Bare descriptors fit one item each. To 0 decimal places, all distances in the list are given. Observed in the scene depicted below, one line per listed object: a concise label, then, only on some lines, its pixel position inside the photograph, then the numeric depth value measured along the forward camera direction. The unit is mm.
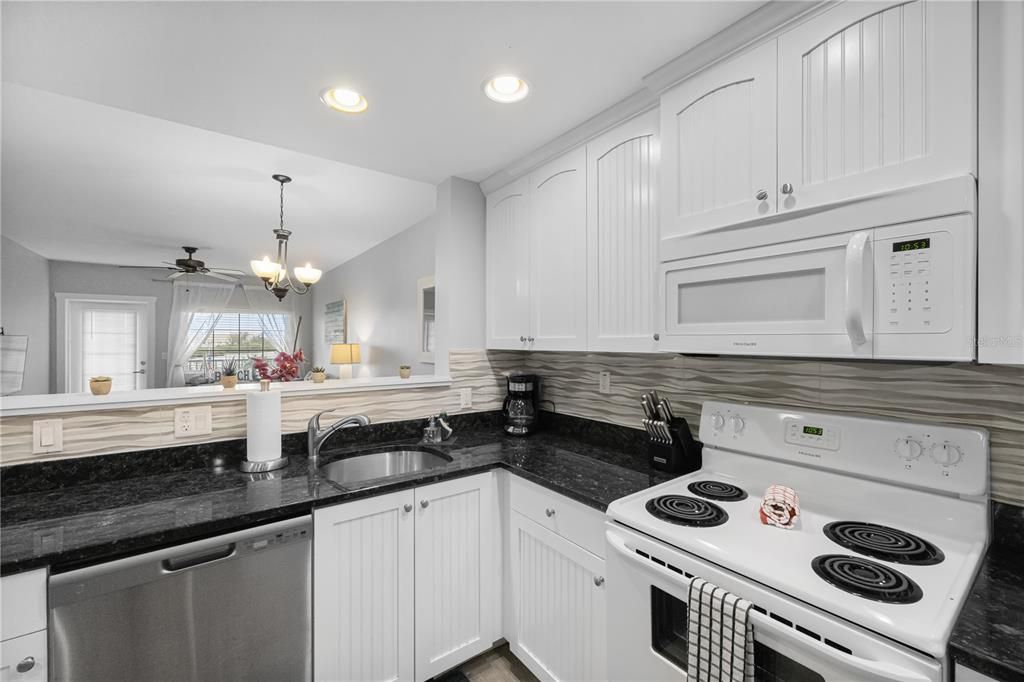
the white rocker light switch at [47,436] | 1474
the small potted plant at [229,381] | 1824
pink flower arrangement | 2133
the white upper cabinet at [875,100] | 911
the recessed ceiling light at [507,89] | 1529
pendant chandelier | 3446
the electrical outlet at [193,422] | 1707
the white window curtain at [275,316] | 6988
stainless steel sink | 2006
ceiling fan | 4759
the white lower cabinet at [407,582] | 1489
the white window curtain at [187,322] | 6301
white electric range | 822
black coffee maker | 2340
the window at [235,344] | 6469
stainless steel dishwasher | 1110
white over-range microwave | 909
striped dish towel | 933
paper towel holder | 1711
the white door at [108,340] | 5656
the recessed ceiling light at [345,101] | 1599
